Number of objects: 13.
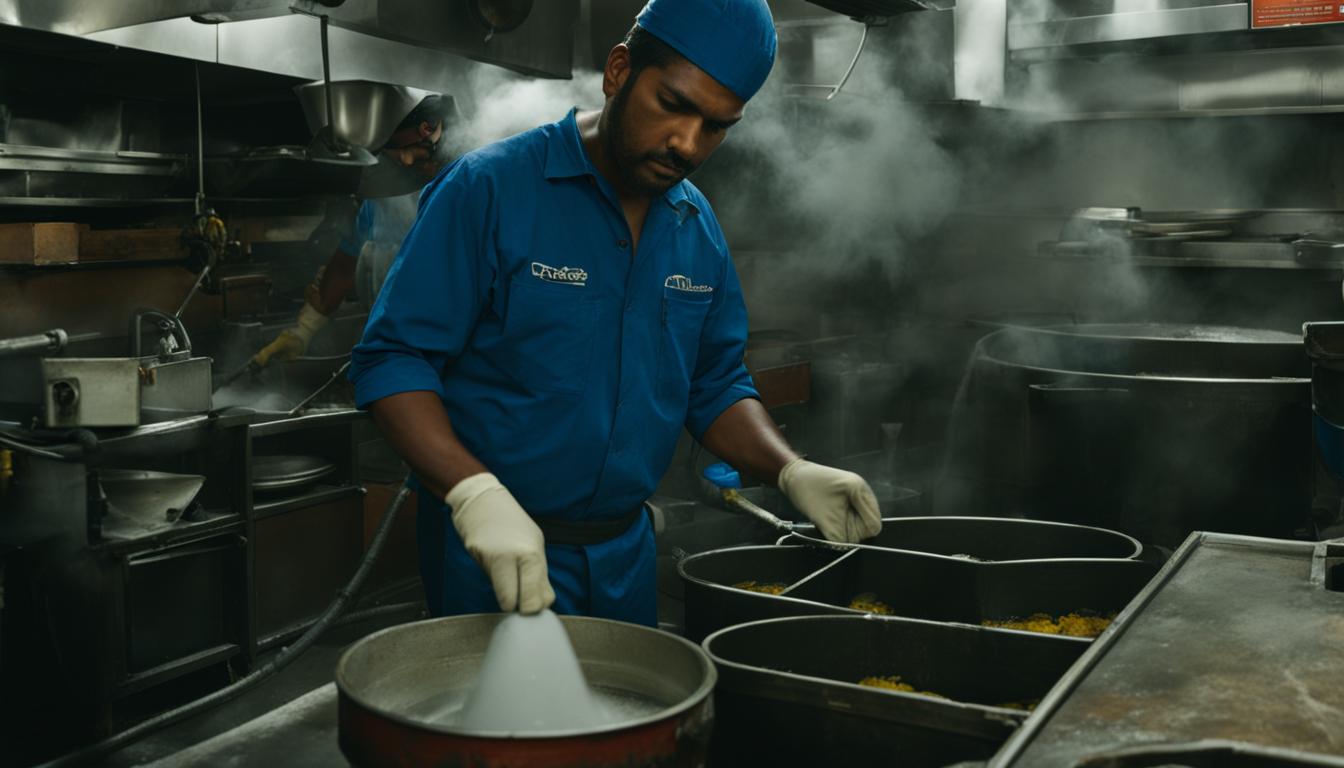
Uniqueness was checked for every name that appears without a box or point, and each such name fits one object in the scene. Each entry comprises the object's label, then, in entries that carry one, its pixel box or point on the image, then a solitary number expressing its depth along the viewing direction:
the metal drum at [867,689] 1.23
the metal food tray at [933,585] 1.71
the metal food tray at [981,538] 1.99
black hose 2.98
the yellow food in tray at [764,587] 1.83
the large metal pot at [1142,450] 2.88
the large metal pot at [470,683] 1.00
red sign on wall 5.37
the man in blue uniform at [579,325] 1.72
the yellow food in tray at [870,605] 1.81
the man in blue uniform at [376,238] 4.03
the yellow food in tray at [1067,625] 1.71
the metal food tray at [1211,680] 1.09
